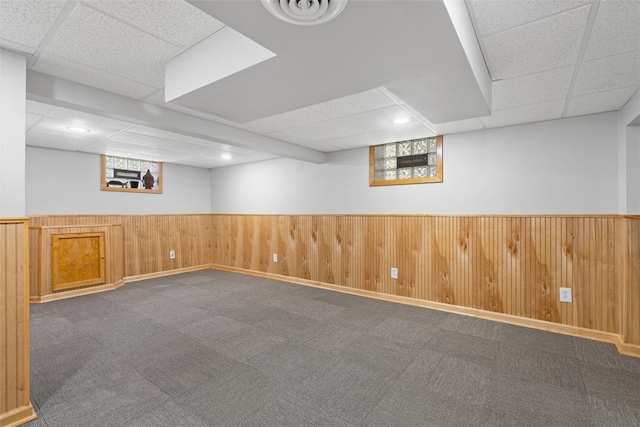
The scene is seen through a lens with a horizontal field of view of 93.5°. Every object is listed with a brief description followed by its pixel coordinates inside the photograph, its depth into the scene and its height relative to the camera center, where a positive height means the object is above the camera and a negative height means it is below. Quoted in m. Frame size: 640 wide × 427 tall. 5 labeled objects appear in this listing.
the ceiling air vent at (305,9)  1.19 +0.83
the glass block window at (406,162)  4.01 +0.70
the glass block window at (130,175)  5.32 +0.71
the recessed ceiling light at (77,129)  3.53 +1.00
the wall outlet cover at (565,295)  3.13 -0.88
